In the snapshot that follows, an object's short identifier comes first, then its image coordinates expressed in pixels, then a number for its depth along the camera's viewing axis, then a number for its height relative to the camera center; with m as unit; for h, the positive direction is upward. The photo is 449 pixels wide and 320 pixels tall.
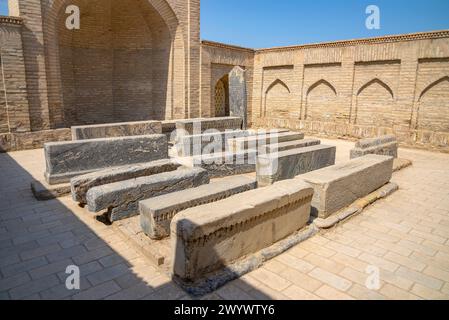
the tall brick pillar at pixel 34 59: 8.69 +1.28
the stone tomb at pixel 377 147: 7.41 -0.91
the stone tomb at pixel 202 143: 8.35 -0.96
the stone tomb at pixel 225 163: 6.57 -1.18
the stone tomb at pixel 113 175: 4.82 -1.10
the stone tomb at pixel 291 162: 5.84 -1.07
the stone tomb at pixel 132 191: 4.35 -1.21
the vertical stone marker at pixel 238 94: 10.91 +0.46
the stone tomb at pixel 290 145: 7.10 -0.86
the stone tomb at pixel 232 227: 3.02 -1.25
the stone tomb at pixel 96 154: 5.94 -0.97
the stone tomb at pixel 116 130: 8.04 -0.64
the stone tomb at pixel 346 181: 4.56 -1.13
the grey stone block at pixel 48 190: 5.36 -1.44
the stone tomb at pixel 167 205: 3.78 -1.19
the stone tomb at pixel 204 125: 9.81 -0.55
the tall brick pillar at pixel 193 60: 12.34 +1.87
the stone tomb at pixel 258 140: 7.75 -0.82
